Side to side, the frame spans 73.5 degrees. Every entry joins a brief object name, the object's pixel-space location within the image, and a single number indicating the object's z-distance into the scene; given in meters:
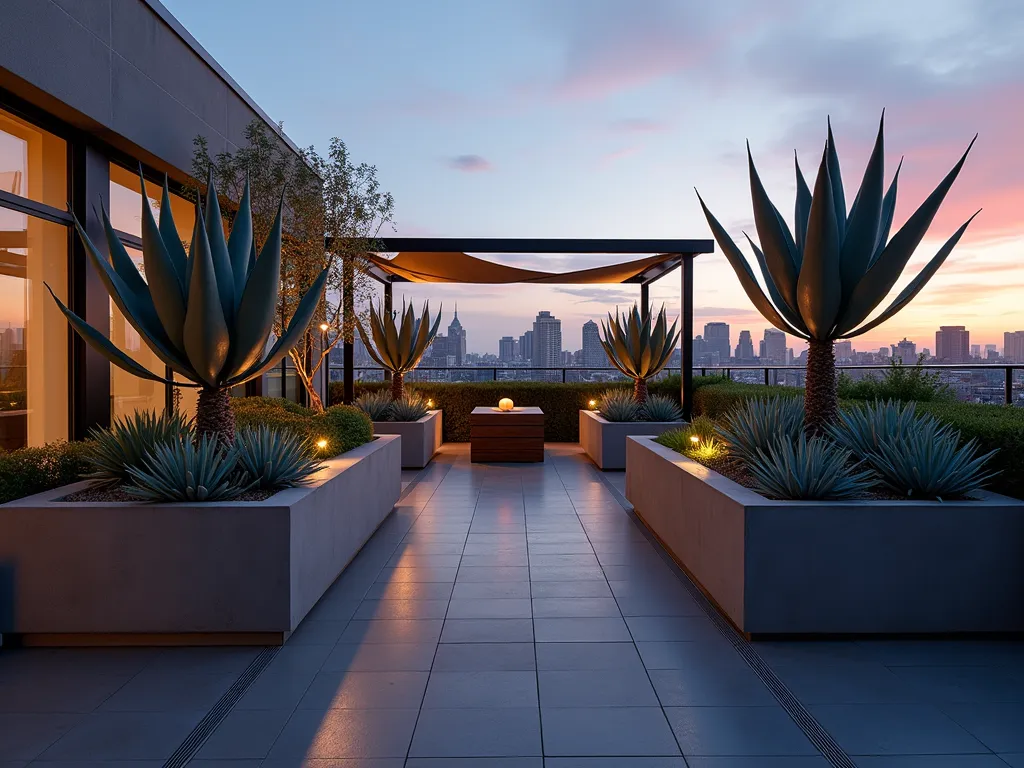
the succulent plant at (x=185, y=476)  3.24
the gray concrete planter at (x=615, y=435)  8.78
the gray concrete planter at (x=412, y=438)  8.79
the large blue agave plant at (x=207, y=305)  3.53
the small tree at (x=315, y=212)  6.84
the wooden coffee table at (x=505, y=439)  9.48
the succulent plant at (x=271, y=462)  3.70
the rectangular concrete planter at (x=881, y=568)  3.15
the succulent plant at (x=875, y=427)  3.89
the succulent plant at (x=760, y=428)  4.28
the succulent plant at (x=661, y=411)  9.52
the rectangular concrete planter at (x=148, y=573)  3.09
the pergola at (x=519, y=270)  9.00
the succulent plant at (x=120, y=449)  3.66
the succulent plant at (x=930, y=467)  3.33
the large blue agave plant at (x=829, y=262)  3.58
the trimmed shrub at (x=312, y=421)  5.22
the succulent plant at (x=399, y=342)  9.83
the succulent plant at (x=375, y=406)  9.43
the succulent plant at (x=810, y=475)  3.36
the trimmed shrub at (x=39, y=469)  3.39
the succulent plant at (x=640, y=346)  9.76
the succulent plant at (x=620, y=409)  9.35
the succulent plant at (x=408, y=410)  9.46
